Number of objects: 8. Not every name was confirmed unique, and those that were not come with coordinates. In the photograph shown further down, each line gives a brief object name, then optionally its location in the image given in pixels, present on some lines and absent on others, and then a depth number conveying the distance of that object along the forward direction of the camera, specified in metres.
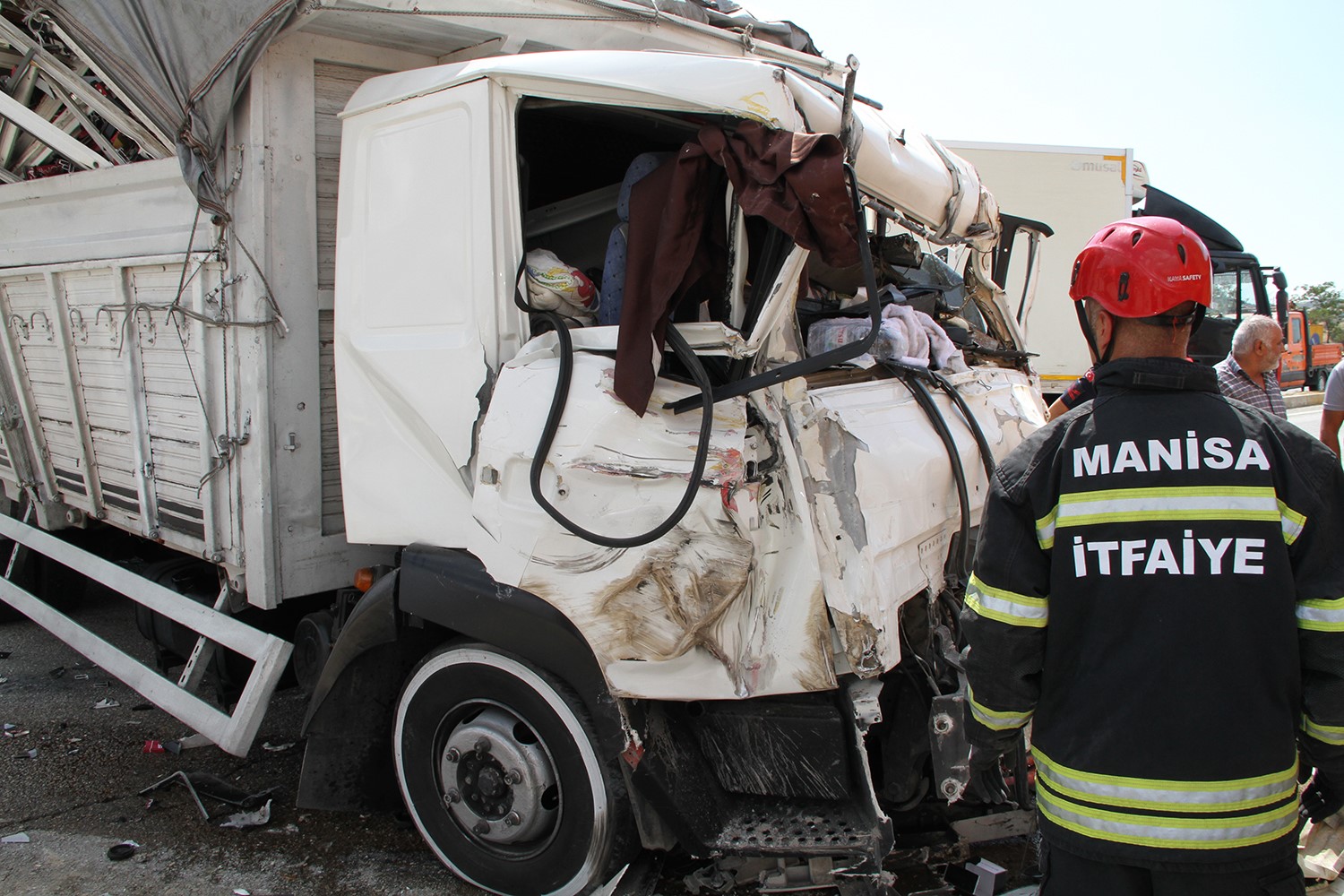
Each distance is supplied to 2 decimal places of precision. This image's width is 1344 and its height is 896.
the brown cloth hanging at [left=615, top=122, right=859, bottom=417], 2.09
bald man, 5.07
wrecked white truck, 2.28
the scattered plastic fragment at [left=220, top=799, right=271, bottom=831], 3.43
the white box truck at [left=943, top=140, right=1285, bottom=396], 9.84
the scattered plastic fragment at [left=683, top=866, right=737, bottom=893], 2.69
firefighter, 1.55
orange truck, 17.23
